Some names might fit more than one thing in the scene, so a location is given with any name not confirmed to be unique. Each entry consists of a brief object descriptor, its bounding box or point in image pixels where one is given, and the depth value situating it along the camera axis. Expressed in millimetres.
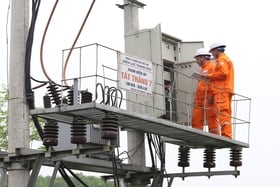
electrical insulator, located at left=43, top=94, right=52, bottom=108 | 11188
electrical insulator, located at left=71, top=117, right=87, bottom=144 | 10703
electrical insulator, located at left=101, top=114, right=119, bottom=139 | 10711
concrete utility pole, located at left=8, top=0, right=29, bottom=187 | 11391
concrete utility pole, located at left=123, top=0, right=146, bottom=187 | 14570
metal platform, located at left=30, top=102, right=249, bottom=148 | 10578
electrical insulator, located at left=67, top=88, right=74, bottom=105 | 11008
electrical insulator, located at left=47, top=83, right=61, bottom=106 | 11234
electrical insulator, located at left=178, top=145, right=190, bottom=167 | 15016
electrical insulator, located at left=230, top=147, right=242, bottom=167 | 14663
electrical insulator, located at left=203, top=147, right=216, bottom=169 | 14805
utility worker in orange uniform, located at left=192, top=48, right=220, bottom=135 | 13859
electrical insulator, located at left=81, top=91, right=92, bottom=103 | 10758
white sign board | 11172
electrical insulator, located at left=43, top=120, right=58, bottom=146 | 10961
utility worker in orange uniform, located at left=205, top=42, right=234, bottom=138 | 13742
